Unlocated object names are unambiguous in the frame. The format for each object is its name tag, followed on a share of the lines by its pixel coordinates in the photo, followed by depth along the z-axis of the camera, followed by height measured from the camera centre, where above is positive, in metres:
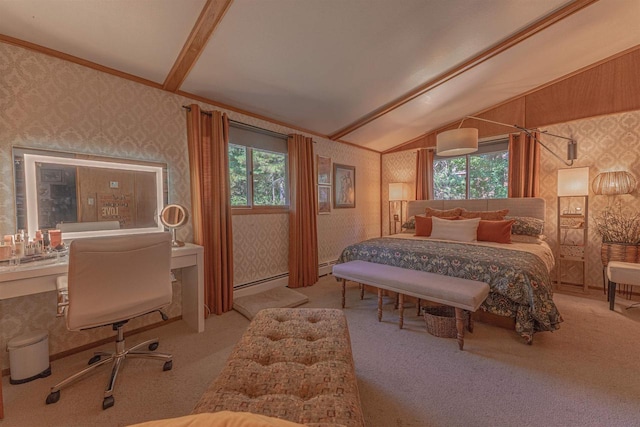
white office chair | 1.52 -0.49
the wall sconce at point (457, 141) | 2.82 +0.67
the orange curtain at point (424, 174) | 4.73 +0.53
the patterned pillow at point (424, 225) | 3.76 -0.31
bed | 2.13 -0.58
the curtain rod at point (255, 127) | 2.70 +0.97
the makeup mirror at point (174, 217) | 2.46 -0.09
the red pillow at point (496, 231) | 3.22 -0.35
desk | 1.58 -0.48
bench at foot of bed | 2.09 -0.71
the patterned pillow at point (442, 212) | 3.91 -0.13
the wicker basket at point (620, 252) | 2.93 -0.58
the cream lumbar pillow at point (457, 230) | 3.32 -0.34
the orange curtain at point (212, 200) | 2.67 +0.07
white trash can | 1.72 -0.99
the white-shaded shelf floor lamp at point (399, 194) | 4.91 +0.19
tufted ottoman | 0.94 -0.73
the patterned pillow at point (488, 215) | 3.56 -0.17
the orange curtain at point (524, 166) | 3.76 +0.53
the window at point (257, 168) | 3.24 +0.50
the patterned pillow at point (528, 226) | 3.34 -0.31
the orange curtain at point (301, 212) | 3.65 -0.09
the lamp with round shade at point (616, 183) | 3.05 +0.21
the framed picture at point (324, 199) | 4.27 +0.10
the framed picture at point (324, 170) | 4.24 +0.58
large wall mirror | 1.92 +0.12
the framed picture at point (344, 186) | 4.53 +0.33
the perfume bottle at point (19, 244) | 1.76 -0.23
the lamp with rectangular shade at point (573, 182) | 3.15 +0.24
